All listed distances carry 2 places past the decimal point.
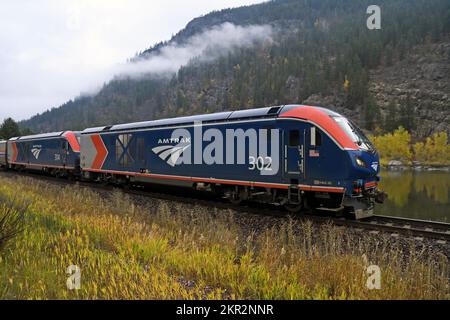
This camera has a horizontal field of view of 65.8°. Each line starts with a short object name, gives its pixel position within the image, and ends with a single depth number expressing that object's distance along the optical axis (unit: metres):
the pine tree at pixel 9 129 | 87.31
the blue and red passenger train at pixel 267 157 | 10.80
